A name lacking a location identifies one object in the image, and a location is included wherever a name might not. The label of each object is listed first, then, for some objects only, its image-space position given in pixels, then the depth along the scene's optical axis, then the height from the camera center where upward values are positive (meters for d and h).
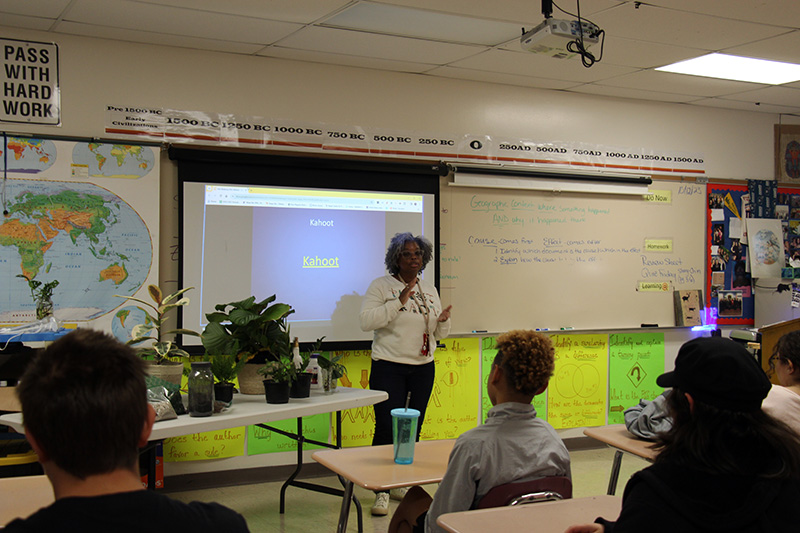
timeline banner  4.37 +0.84
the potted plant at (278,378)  3.28 -0.57
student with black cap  1.31 -0.39
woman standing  4.20 -0.42
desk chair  2.03 -0.68
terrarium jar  2.96 -0.57
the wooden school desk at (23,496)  1.86 -0.68
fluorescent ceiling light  4.73 +1.36
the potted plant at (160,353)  3.06 -0.43
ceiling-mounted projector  3.13 +1.02
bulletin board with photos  6.07 +0.14
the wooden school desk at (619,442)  2.77 -0.76
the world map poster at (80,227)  4.04 +0.17
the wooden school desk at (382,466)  2.35 -0.75
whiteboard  5.22 +0.03
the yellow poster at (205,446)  4.41 -1.22
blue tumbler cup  2.54 -0.64
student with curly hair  2.04 -0.54
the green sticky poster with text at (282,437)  4.67 -1.21
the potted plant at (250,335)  3.37 -0.38
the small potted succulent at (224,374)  3.15 -0.54
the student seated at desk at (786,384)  2.53 -0.47
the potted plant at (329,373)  3.65 -0.60
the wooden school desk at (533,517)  1.85 -0.71
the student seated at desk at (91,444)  0.99 -0.28
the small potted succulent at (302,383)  3.40 -0.61
